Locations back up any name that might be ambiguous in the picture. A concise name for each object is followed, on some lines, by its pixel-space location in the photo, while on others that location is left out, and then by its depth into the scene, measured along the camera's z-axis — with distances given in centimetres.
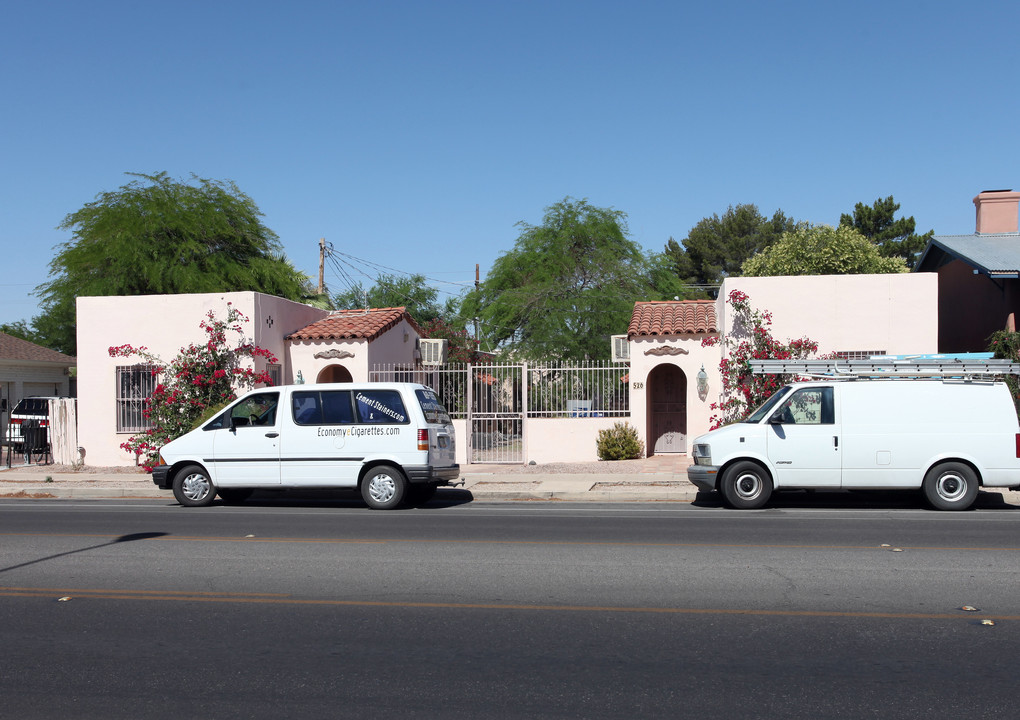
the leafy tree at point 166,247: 2803
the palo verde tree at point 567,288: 3209
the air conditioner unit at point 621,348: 2120
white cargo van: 1271
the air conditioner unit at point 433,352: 2398
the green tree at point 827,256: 3084
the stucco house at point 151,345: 1945
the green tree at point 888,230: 4444
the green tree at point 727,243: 5141
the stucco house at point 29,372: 3095
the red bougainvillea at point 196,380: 1878
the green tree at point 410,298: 5206
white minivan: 1345
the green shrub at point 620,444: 1961
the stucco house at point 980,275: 1944
